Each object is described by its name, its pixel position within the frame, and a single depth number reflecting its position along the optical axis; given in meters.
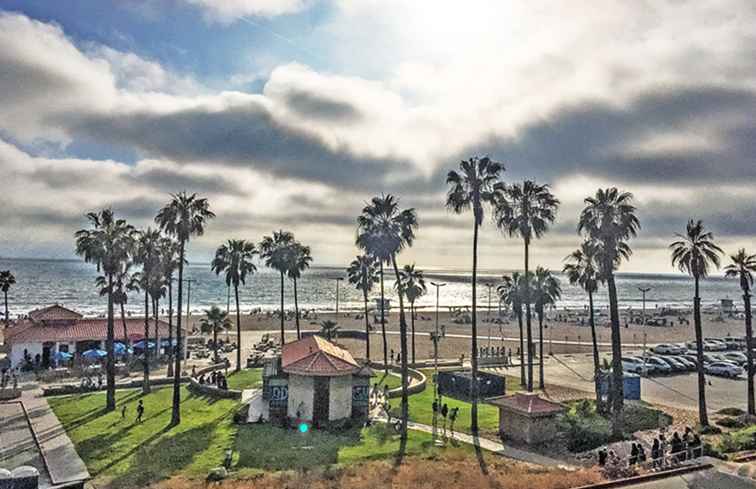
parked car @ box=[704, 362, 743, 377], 51.38
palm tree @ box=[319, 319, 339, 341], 52.31
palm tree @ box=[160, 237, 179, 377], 48.98
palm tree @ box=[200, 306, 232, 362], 55.09
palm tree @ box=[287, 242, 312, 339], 52.38
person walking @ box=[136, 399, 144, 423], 31.95
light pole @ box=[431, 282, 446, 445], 30.42
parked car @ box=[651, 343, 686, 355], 64.00
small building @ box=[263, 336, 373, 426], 31.03
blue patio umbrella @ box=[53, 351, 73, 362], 49.69
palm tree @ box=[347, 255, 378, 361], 58.03
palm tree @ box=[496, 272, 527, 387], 46.62
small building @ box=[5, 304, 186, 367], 49.31
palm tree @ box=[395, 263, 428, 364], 52.75
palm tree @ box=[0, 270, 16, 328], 75.38
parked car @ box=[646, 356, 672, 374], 52.78
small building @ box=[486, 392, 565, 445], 28.55
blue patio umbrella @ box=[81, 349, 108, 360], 47.78
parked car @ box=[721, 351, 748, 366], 58.44
